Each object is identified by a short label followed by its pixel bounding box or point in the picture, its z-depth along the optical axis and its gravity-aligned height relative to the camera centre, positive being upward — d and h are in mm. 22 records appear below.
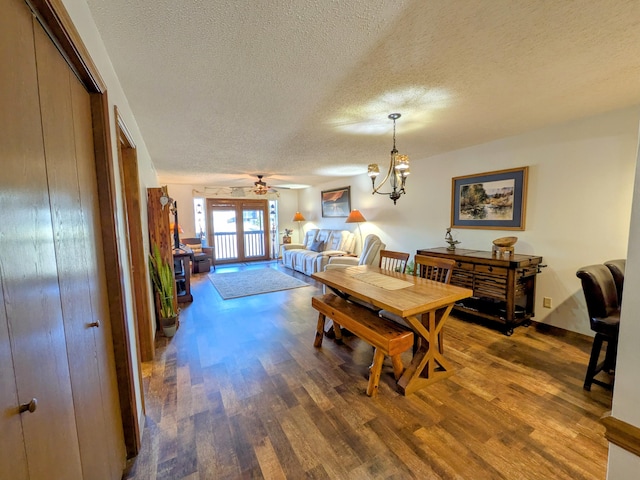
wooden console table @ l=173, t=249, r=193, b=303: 4148 -813
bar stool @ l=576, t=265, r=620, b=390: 1901 -714
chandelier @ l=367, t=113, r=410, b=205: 2467 +485
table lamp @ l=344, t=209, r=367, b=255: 5426 +10
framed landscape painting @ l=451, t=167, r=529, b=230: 3154 +201
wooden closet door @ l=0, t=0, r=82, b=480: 619 -140
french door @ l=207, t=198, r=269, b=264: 7387 -273
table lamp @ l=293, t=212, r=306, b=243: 7863 +33
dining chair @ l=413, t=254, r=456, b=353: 2439 -534
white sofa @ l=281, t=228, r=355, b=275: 5588 -740
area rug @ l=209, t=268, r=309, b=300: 4695 -1258
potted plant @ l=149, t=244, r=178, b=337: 2859 -757
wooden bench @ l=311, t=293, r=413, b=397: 1930 -888
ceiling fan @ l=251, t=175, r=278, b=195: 5560 +688
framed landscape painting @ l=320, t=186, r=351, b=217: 6202 +399
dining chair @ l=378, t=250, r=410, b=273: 2928 -511
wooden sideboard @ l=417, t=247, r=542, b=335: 2854 -784
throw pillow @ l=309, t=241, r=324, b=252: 6348 -679
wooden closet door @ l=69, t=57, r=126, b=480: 1111 -231
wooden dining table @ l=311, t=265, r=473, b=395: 1916 -636
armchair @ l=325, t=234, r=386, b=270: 4590 -687
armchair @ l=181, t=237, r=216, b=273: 6389 -870
